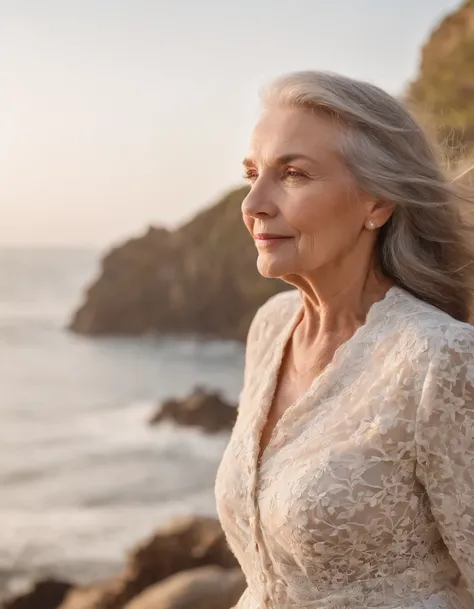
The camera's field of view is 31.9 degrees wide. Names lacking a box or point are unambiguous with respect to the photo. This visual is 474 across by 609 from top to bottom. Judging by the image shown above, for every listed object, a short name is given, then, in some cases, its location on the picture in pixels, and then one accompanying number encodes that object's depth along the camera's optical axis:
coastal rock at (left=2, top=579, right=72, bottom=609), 3.01
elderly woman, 1.24
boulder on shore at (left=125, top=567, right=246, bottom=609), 2.91
